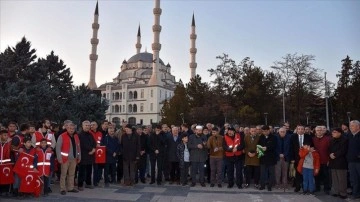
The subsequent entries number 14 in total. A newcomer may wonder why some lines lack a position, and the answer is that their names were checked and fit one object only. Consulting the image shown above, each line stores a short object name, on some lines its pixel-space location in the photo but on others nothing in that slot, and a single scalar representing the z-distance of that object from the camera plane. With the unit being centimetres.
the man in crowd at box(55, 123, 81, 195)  829
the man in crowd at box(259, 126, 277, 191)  921
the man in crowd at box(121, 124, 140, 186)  971
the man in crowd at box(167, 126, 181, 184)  1034
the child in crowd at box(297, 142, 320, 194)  867
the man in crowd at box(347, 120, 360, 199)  802
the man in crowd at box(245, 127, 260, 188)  952
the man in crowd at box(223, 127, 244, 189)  966
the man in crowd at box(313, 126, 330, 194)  894
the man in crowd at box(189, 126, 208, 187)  998
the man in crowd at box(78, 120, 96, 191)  898
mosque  6381
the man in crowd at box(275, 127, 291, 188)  949
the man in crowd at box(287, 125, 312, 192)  906
